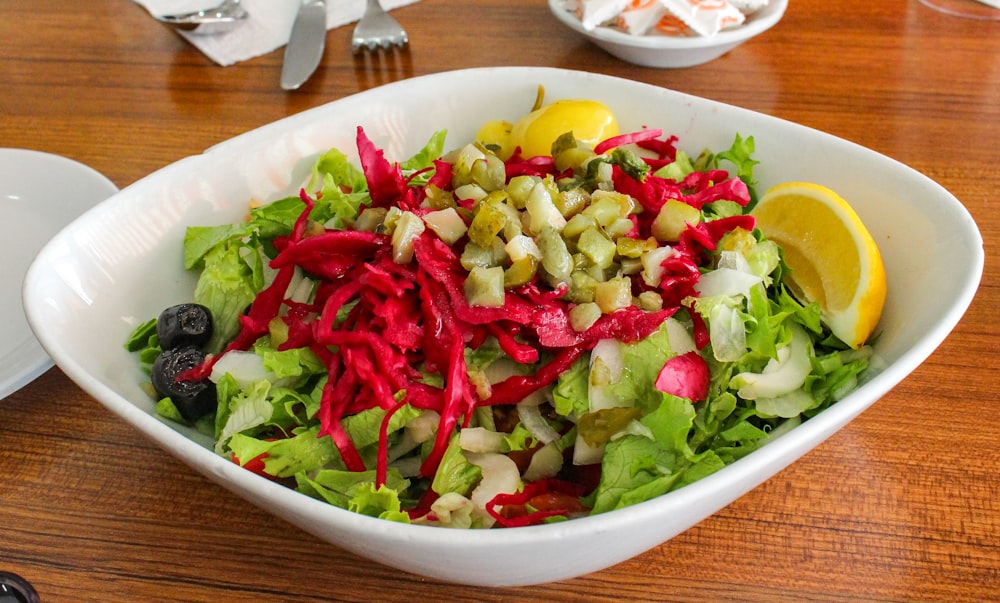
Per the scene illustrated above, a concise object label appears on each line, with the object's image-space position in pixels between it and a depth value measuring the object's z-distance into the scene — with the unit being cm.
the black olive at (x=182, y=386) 40
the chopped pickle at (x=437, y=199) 42
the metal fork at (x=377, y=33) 62
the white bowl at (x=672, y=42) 56
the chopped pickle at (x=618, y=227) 41
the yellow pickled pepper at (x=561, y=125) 46
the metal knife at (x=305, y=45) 60
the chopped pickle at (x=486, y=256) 40
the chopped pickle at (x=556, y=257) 39
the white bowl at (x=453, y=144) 35
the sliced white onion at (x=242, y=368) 40
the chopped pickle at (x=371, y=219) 42
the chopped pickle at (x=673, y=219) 41
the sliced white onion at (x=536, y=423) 39
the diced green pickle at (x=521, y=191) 41
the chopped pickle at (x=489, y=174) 42
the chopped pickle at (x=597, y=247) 40
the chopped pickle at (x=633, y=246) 40
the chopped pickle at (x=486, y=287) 39
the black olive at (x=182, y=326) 42
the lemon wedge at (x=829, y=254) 40
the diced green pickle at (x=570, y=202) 41
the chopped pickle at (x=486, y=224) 40
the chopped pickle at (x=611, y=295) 39
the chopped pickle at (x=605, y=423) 38
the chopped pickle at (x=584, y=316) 39
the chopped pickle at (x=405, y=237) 40
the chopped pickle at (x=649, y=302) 40
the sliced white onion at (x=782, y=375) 39
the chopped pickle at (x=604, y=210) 41
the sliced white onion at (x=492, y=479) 37
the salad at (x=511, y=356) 38
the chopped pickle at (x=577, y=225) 40
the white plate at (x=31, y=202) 48
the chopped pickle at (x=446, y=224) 41
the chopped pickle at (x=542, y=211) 40
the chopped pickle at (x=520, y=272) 39
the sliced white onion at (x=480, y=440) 38
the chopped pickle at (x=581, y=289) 39
